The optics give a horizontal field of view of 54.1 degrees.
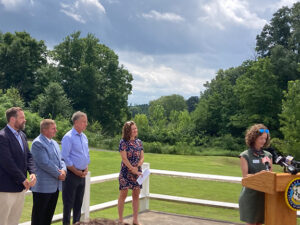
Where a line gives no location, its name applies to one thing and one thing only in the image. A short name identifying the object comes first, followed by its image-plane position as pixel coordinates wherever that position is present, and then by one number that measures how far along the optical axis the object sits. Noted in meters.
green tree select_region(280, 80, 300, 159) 22.16
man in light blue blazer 3.90
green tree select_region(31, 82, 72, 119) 33.19
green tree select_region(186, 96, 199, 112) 103.54
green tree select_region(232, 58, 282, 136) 32.54
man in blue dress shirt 4.26
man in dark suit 3.54
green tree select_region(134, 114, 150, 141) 27.93
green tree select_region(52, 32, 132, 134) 43.13
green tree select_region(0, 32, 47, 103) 41.66
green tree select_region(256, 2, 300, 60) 36.50
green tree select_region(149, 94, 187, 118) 85.68
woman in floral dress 4.63
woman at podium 3.42
